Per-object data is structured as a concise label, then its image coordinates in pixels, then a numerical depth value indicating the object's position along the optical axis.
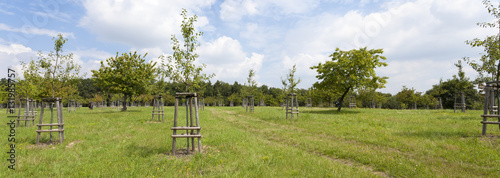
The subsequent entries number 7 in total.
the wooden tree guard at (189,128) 8.40
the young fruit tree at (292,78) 35.41
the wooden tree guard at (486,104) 11.38
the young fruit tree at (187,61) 11.02
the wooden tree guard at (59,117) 10.63
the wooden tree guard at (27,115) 16.60
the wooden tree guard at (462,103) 27.33
